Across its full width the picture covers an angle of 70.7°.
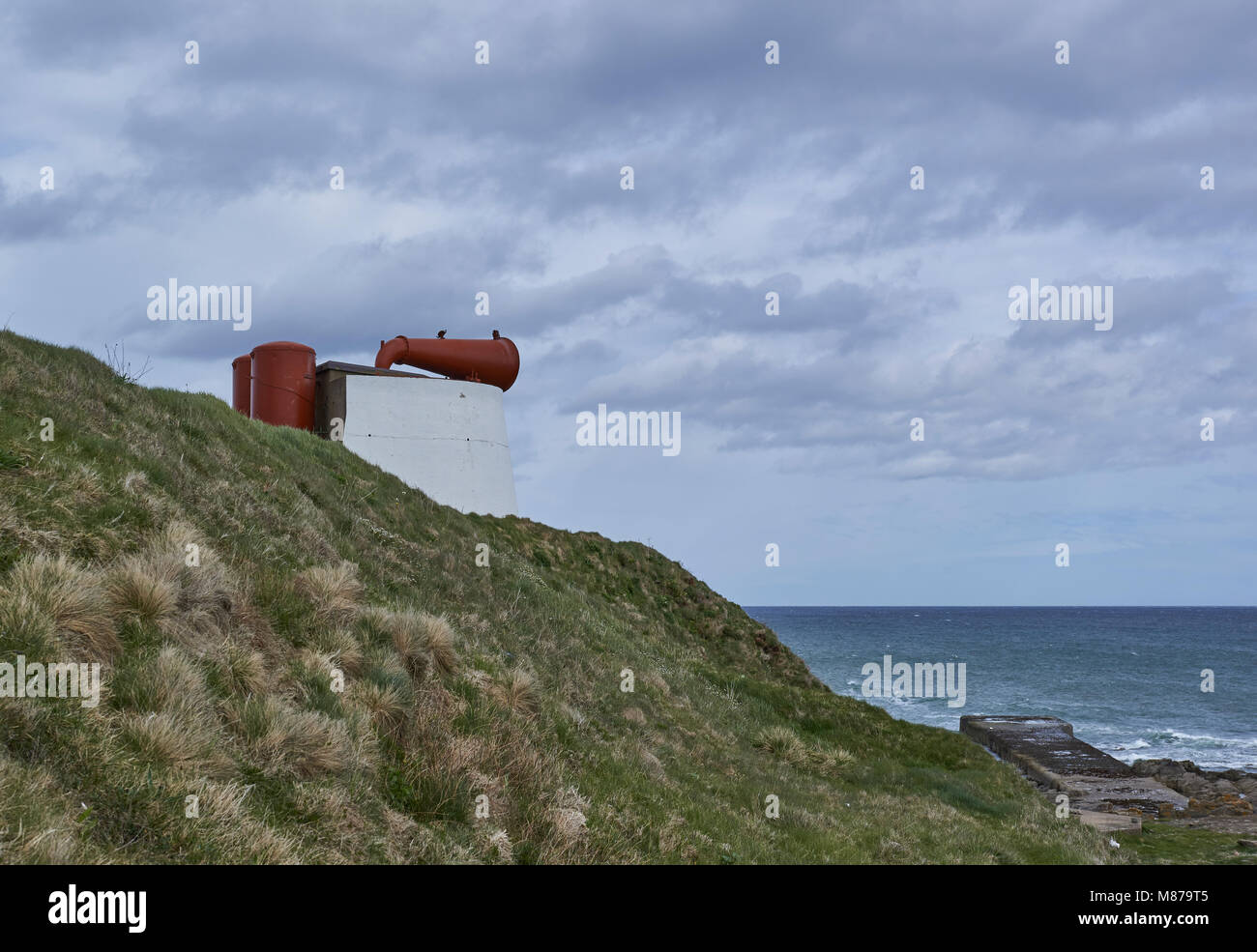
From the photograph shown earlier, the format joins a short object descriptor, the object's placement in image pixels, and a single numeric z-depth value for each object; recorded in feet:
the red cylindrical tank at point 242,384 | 126.52
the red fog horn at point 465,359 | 122.52
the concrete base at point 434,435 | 111.34
